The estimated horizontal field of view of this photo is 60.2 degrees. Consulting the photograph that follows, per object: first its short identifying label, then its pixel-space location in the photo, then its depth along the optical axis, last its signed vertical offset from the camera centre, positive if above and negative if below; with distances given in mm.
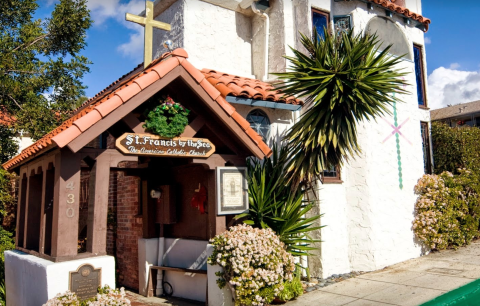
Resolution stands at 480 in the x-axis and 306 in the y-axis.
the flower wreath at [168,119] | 5973 +1154
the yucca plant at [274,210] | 7121 -233
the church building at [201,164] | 5590 +589
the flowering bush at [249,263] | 5922 -975
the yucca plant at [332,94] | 7367 +1798
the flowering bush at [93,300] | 4859 -1190
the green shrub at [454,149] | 11469 +1210
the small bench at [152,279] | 8237 -1639
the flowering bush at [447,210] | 9789 -416
